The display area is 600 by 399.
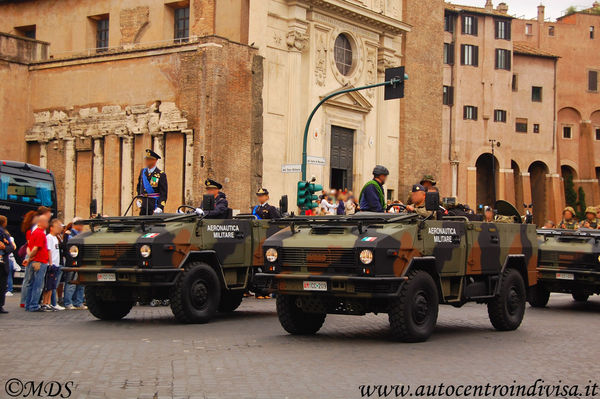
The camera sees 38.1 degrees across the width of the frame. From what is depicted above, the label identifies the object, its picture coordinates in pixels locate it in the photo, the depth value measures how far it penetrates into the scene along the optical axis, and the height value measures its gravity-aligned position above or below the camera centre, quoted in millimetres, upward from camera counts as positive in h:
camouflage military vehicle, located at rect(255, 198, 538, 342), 10812 -660
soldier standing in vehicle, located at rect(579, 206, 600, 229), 23039 +85
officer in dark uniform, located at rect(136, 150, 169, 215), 15312 +520
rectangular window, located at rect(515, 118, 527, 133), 65994 +7277
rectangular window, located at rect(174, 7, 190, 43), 37469 +8322
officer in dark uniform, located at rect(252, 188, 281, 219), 17703 +88
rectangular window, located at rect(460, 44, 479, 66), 63031 +12021
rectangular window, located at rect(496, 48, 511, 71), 64375 +12022
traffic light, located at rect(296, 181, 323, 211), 27000 +740
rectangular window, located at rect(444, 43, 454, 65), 62562 +11925
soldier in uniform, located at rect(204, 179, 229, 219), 14623 +106
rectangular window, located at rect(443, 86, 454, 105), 61406 +8822
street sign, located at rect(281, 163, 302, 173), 27759 +1561
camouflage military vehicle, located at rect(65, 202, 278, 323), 12984 -737
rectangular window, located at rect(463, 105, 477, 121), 62031 +7698
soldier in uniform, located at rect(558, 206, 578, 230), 22516 +48
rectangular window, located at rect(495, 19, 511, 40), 64875 +14280
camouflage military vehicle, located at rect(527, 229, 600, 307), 17094 -794
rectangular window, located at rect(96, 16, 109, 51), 40281 +8420
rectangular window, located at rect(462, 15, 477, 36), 63812 +14376
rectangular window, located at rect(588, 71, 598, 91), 71312 +11656
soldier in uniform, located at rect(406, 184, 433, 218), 13151 +326
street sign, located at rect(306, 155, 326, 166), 27150 +1806
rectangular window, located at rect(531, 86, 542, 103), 67188 +9876
